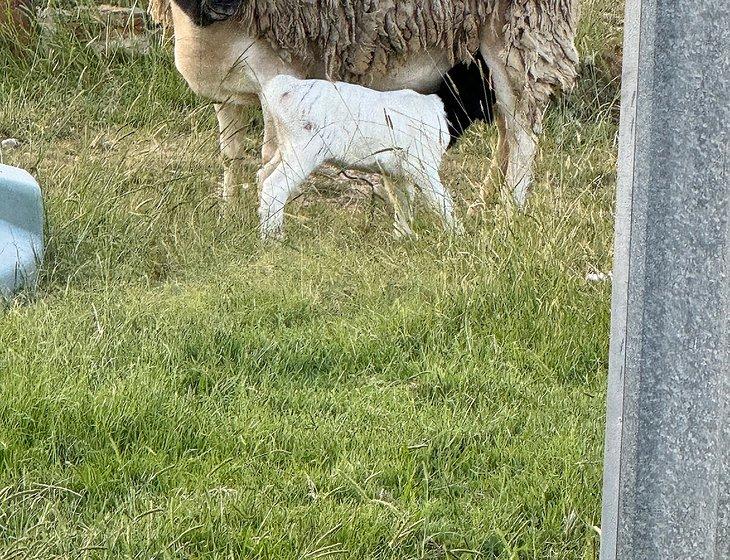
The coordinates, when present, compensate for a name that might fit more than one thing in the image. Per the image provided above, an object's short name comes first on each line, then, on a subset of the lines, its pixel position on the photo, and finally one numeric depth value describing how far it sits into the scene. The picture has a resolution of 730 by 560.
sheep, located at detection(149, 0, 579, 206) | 10.32
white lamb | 9.79
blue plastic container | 8.28
